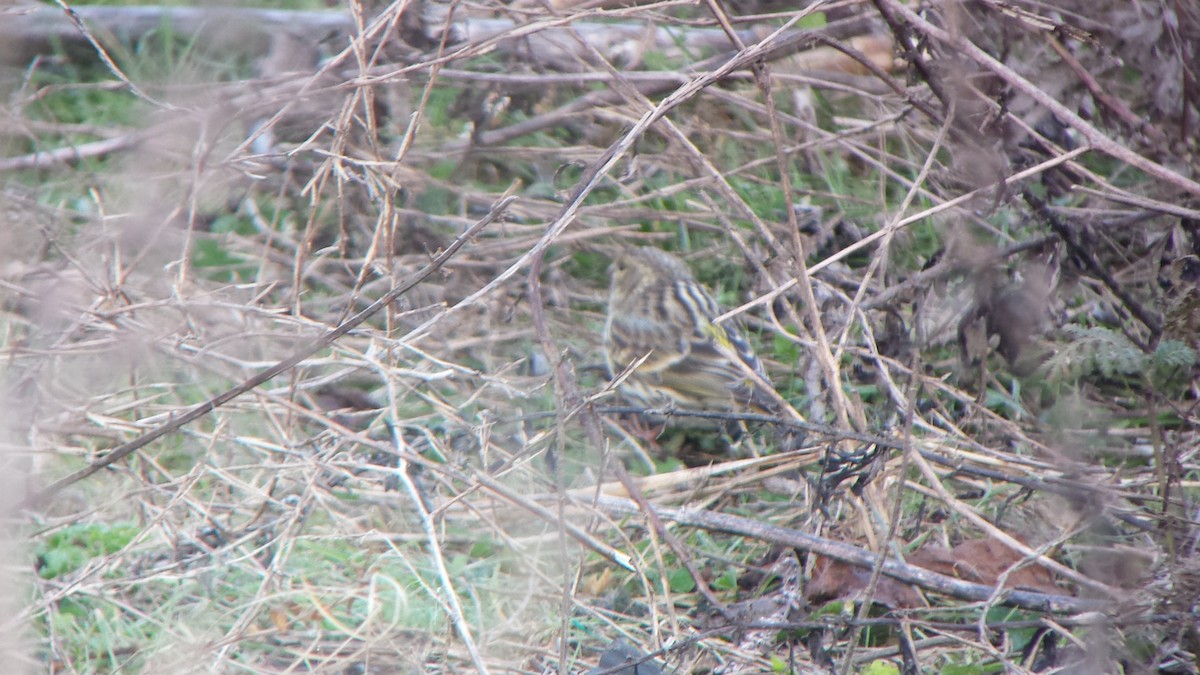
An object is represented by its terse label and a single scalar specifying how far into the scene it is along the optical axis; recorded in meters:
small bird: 9.71
